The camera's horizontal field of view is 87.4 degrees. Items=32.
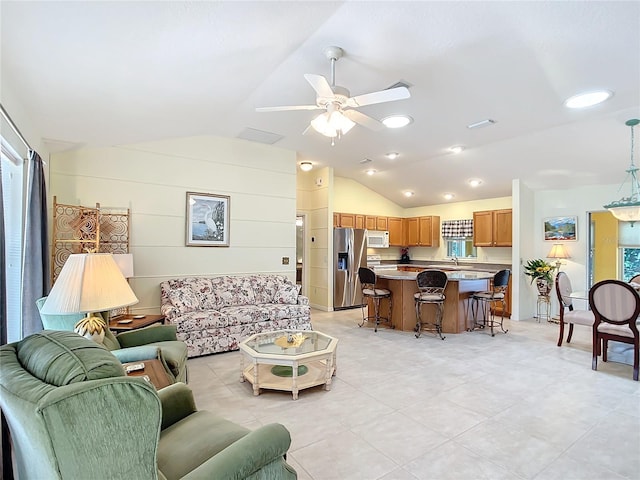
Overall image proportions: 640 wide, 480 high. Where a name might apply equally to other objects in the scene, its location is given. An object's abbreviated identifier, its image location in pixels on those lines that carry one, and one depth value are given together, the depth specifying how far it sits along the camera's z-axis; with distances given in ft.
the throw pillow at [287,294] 17.19
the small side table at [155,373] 7.31
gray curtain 8.87
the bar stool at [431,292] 16.59
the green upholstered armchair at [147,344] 7.73
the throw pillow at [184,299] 14.33
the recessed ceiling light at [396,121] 12.78
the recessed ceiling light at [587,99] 11.39
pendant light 13.83
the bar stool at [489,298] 17.65
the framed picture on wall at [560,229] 20.12
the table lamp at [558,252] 19.89
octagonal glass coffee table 10.00
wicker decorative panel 12.98
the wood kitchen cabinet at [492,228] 22.17
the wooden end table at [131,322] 11.59
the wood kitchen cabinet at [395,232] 28.43
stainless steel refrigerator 23.54
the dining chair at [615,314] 11.63
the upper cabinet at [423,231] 27.17
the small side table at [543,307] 20.37
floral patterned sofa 13.76
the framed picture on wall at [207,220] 16.47
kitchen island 17.79
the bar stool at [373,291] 18.39
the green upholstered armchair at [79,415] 2.84
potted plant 20.13
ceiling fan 8.09
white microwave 26.56
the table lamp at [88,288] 5.97
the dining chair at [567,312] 14.20
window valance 25.12
